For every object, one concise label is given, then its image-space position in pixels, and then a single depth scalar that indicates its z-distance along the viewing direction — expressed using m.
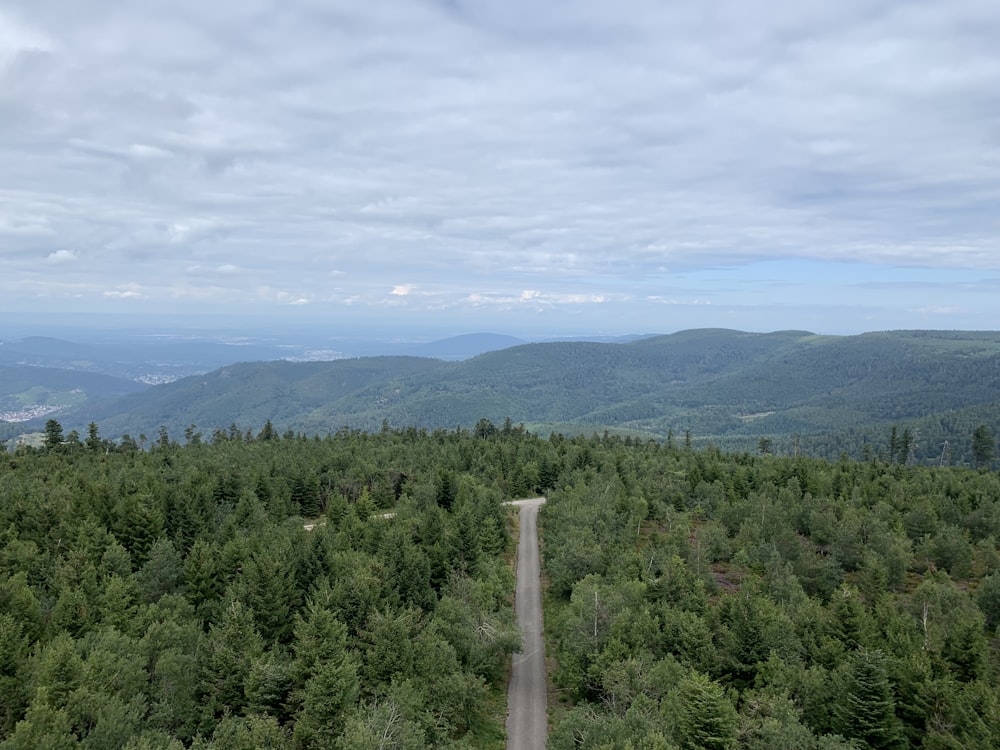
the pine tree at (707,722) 33.18
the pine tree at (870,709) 36.53
